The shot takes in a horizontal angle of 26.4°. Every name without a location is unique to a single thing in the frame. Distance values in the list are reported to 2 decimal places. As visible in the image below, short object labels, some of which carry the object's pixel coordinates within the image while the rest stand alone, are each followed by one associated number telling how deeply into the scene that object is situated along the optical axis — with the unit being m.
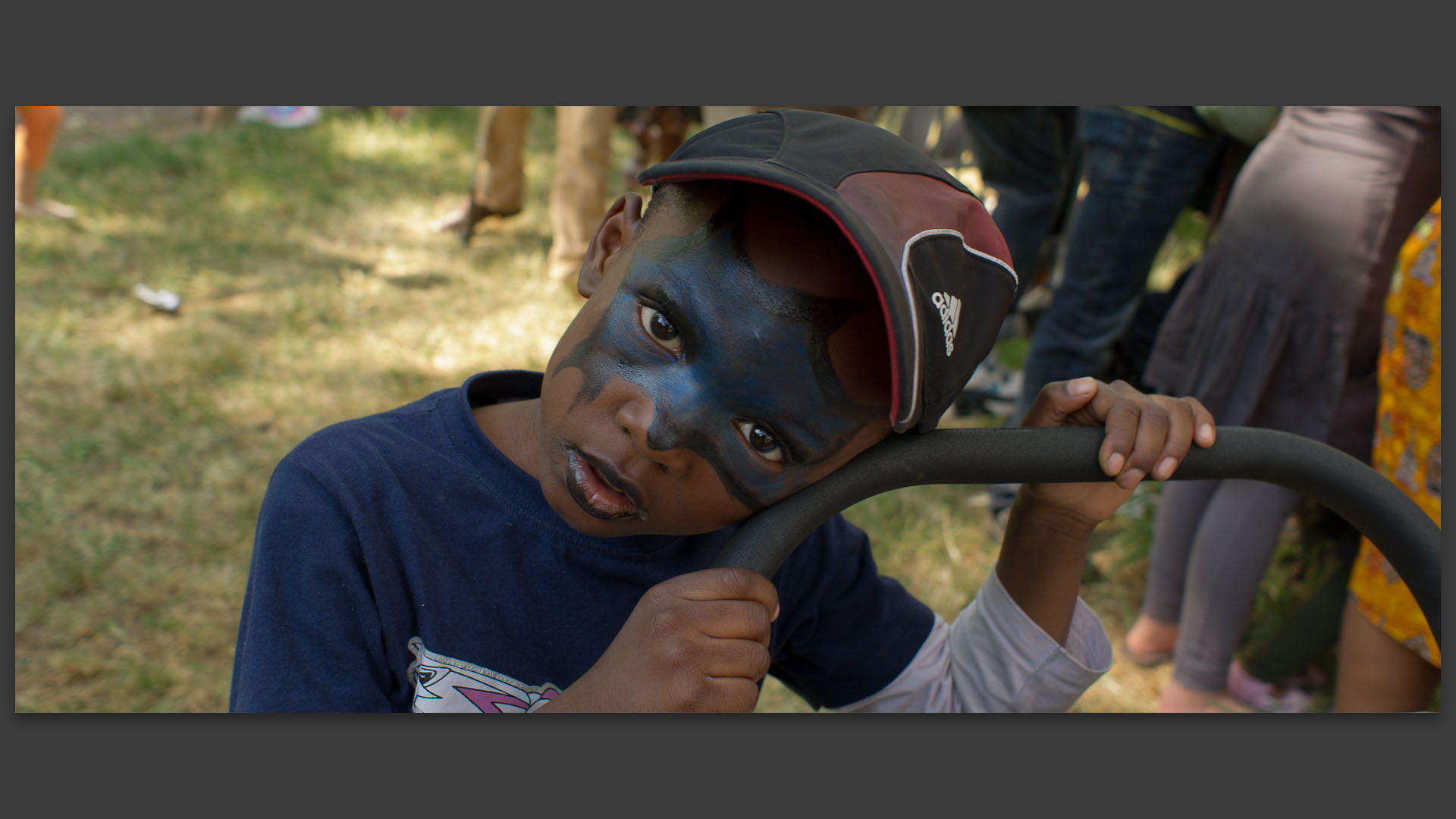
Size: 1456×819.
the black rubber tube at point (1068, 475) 1.26
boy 1.23
